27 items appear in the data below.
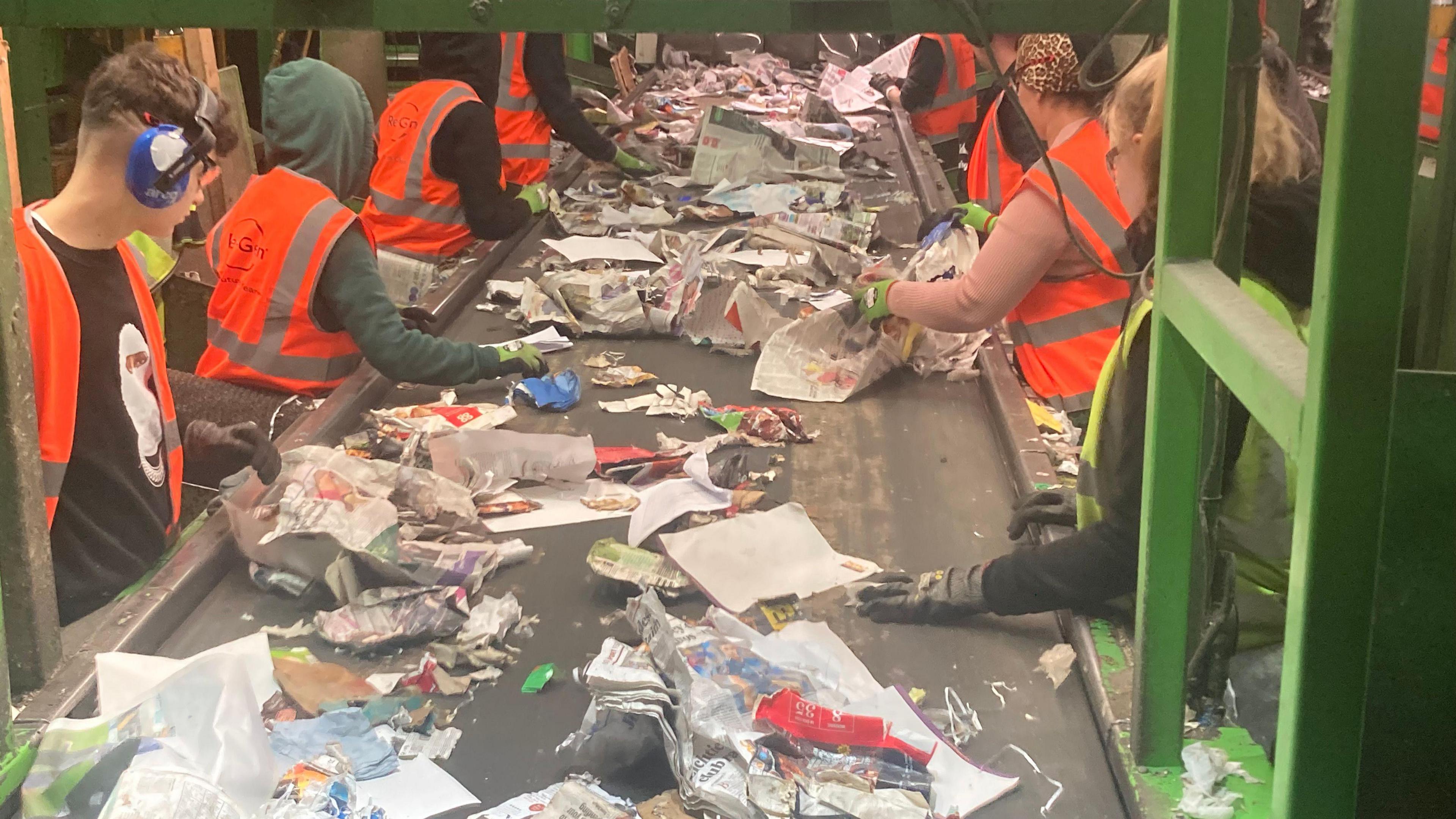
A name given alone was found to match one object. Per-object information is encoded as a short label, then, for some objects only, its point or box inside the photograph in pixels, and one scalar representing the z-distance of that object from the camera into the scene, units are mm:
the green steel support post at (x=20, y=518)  1606
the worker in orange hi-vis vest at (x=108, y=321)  1826
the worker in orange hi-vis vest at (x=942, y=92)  6434
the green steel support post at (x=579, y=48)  7836
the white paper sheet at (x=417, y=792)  1500
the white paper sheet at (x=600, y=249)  3750
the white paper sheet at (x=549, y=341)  3145
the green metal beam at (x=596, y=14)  1867
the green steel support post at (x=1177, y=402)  1465
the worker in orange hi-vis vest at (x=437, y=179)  3859
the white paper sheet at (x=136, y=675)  1622
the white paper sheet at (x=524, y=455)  2367
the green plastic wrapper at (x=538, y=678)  1754
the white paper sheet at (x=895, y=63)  7504
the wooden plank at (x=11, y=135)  2166
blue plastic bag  2764
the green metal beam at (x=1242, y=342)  1007
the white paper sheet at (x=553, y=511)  2234
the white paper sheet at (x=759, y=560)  2012
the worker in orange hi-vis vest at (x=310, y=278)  2688
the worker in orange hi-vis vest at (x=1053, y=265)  2670
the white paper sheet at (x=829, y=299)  3418
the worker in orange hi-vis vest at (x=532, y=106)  4859
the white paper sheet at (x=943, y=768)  1533
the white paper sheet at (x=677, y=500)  2148
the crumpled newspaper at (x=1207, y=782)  1476
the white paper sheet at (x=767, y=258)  3758
